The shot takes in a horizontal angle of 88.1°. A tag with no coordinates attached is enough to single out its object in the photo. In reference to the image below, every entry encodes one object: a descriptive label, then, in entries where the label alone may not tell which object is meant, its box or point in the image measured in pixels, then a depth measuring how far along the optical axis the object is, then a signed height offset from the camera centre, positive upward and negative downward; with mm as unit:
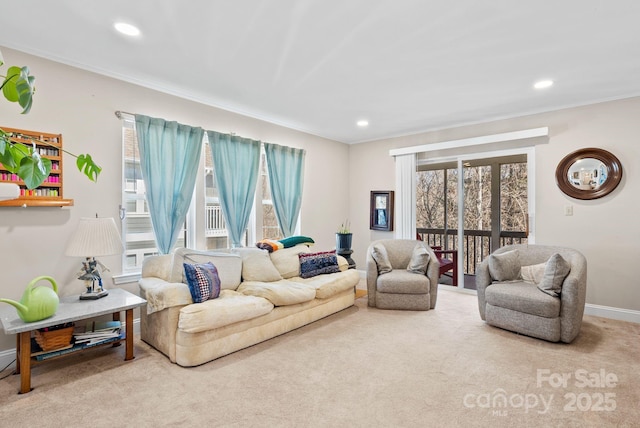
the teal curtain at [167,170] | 3279 +486
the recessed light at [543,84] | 3274 +1363
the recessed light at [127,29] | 2310 +1342
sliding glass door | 4793 +215
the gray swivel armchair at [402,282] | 3992 -777
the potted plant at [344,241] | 4594 -329
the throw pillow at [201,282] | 2771 -555
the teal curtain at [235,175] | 3900 +518
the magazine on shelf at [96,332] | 2584 -939
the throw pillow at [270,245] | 3998 -337
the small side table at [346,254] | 4544 -497
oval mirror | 3734 +534
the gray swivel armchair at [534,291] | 2994 -703
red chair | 5125 -718
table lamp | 2627 -233
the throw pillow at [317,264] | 4023 -568
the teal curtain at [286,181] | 4574 +519
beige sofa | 2604 -760
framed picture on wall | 5512 +136
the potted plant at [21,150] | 1076 +234
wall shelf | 2545 +290
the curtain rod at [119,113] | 3160 +994
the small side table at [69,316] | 2197 -709
